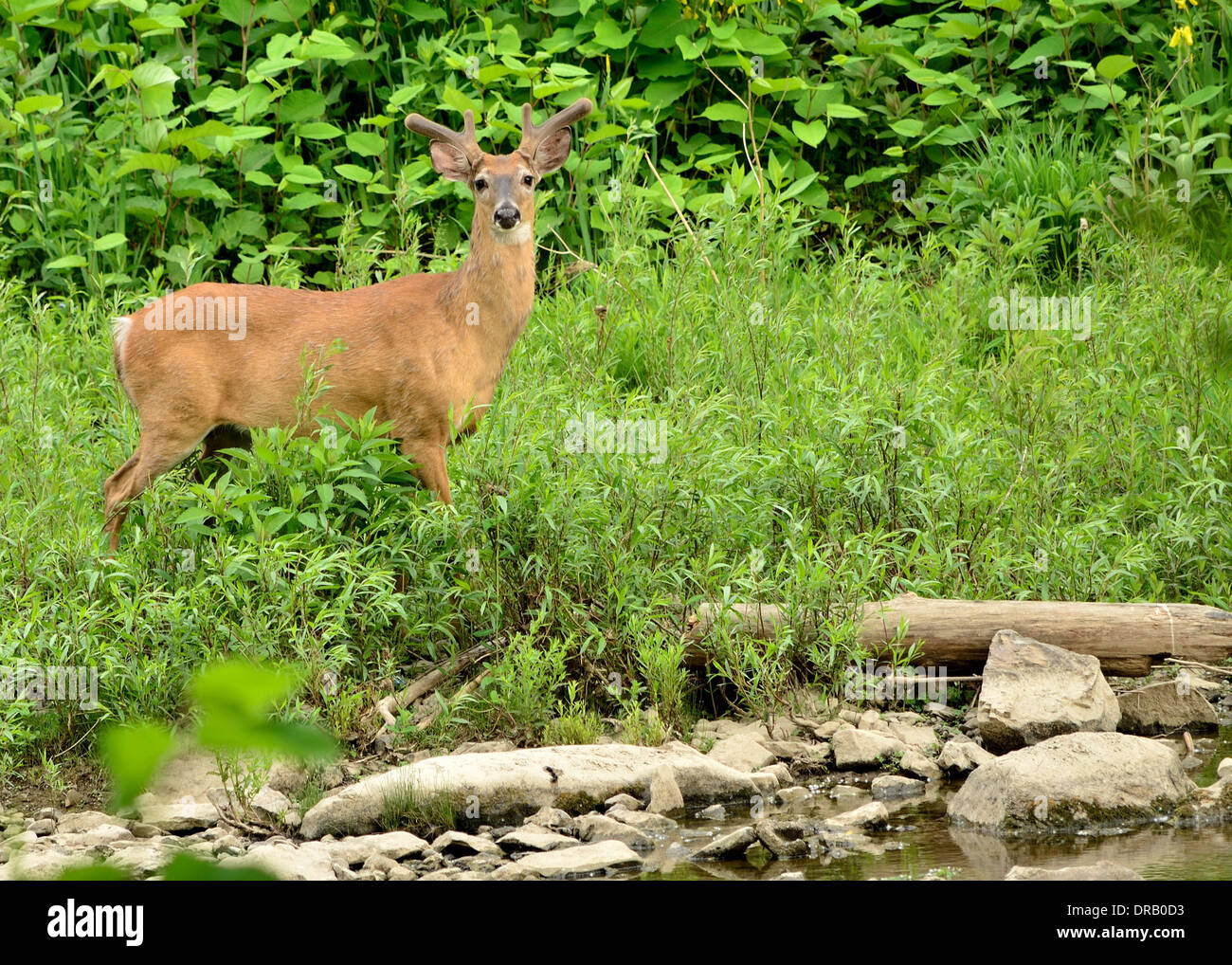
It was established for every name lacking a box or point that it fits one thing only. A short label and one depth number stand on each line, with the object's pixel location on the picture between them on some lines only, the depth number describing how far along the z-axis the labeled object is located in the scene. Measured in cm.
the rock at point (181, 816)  1002
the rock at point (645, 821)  984
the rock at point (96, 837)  962
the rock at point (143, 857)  870
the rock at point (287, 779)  1052
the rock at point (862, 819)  977
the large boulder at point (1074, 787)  963
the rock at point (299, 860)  866
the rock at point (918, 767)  1075
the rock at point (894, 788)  1050
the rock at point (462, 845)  938
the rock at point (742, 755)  1084
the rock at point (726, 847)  925
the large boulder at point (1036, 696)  1092
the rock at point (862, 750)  1092
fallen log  1159
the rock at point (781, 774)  1060
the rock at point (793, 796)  1041
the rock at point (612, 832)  955
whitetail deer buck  1286
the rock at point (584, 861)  891
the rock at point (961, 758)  1085
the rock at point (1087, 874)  802
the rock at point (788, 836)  925
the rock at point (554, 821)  977
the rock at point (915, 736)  1130
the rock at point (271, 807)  1005
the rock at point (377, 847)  922
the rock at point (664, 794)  1011
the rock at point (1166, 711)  1157
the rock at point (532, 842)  939
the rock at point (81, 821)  1005
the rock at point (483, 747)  1105
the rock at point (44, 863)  867
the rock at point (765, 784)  1045
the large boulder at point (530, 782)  984
